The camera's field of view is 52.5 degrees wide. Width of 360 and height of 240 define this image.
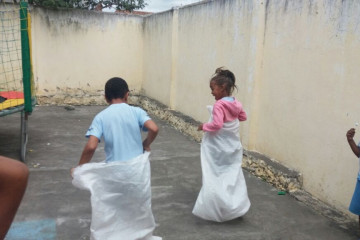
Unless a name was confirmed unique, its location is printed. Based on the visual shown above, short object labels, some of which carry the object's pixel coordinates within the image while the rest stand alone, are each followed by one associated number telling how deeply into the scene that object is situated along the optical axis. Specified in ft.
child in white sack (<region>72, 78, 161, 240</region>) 8.38
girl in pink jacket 11.07
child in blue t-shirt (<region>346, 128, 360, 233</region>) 9.86
